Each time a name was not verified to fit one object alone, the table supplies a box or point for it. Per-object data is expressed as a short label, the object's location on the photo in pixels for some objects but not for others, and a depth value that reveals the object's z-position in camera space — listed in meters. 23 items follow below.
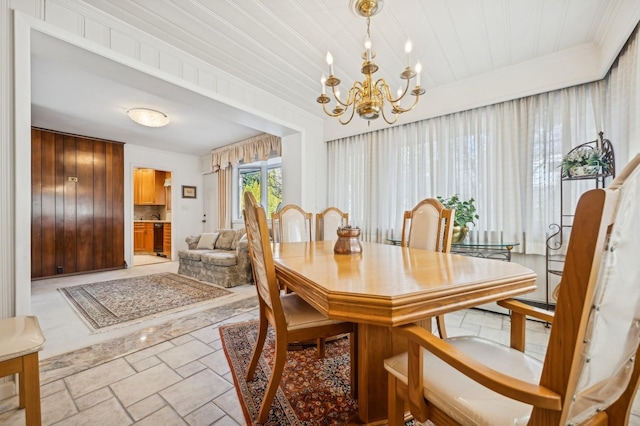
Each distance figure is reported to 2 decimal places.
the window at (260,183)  5.95
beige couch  3.93
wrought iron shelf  2.20
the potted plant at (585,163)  2.19
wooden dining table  0.81
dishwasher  7.36
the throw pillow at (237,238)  4.51
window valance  4.89
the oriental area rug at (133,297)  2.67
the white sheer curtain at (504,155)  2.32
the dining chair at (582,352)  0.48
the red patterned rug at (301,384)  1.33
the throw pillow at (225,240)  4.68
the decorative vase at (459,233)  2.82
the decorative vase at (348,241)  1.70
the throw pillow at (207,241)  4.79
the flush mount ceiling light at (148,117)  3.58
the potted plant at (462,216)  2.84
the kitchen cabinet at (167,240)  6.64
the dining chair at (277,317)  1.22
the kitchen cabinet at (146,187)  7.48
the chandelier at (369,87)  1.71
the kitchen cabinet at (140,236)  7.62
